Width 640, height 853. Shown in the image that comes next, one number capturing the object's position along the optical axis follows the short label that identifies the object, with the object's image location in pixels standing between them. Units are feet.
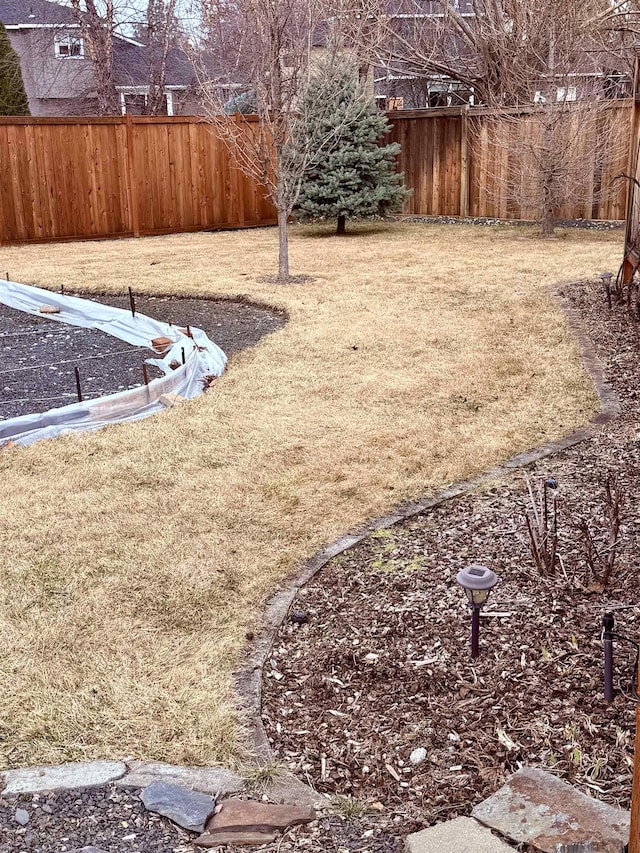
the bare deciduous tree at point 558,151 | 36.99
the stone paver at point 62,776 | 6.93
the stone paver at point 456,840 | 5.99
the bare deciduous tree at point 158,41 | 75.56
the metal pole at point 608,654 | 7.52
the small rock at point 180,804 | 6.53
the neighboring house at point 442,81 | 44.39
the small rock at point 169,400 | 17.35
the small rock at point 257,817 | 6.45
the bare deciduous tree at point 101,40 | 71.31
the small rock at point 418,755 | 7.18
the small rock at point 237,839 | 6.36
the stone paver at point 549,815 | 6.04
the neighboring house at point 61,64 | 85.76
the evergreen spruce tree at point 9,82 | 64.59
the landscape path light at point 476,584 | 8.04
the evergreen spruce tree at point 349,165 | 41.47
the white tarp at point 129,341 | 15.74
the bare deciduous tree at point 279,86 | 27.81
